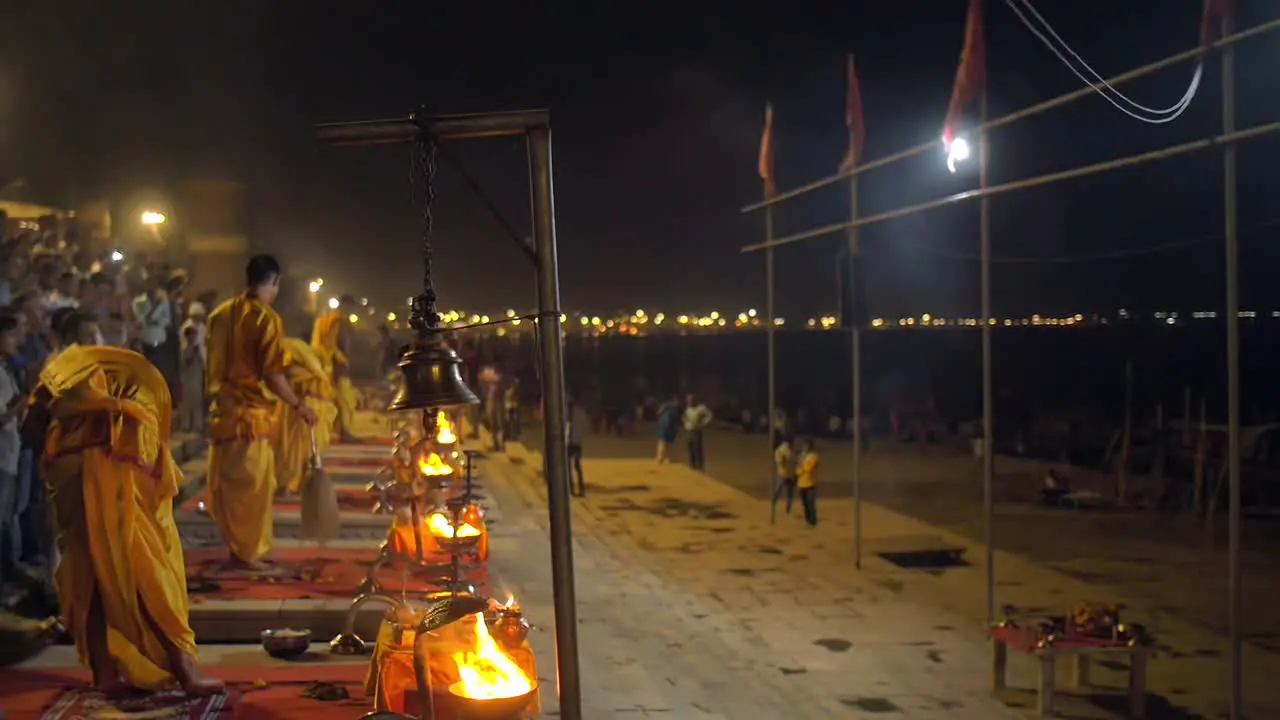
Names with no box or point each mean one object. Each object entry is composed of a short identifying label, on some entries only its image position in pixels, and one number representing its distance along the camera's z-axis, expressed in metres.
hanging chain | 4.78
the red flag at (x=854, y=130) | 13.79
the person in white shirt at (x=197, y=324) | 14.84
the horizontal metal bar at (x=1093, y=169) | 7.14
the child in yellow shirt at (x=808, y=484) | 17.50
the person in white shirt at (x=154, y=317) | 13.55
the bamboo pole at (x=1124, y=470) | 22.12
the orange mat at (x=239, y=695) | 6.08
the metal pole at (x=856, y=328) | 13.06
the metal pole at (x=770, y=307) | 16.28
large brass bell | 4.97
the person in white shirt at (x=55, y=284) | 11.35
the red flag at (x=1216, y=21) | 7.55
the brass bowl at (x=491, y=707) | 4.95
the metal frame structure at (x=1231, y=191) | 7.27
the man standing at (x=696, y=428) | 25.48
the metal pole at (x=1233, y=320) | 7.39
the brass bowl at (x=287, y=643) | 7.16
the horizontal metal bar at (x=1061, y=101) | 7.20
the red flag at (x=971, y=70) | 10.84
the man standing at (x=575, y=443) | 20.80
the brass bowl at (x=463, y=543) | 8.52
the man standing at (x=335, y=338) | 16.25
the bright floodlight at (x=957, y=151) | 10.56
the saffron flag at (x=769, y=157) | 16.56
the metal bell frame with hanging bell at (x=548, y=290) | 4.69
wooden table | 8.83
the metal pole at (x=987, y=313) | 10.52
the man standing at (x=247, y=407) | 8.76
